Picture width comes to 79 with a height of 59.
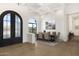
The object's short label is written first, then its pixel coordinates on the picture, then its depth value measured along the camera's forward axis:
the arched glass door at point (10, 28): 2.11
